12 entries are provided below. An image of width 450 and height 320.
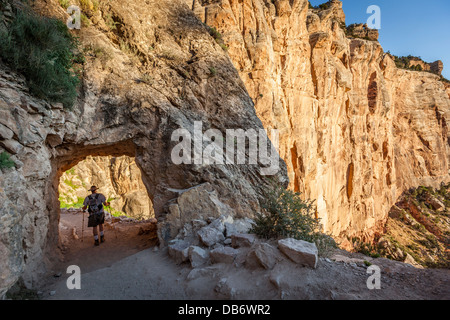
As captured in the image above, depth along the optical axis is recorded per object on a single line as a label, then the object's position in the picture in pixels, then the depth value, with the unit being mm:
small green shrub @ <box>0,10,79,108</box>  4945
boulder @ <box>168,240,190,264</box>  4939
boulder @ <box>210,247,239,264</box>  4441
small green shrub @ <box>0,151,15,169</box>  3769
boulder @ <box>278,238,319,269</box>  3842
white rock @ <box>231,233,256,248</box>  4688
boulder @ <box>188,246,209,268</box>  4664
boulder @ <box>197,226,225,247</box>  5144
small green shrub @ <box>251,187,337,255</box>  4836
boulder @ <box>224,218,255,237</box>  5510
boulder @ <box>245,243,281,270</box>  4008
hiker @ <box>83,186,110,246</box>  7531
